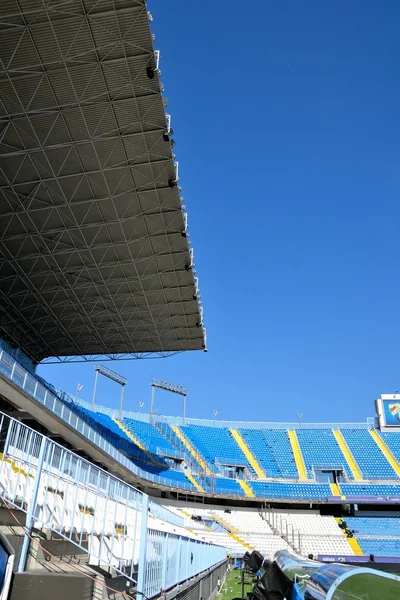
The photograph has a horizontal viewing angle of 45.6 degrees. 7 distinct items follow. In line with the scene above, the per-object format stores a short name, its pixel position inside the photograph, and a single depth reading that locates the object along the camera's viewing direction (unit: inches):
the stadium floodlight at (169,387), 2431.1
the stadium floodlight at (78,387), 2333.4
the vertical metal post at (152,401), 2276.6
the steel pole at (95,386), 2101.4
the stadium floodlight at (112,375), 2275.3
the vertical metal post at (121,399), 2163.1
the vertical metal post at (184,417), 2372.0
